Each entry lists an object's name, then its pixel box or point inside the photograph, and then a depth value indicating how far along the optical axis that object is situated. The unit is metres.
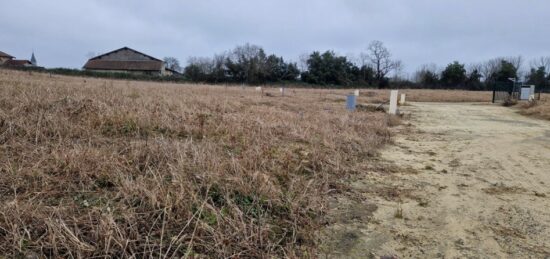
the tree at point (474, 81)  51.57
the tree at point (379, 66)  65.25
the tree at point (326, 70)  55.56
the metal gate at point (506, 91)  23.44
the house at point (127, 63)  56.84
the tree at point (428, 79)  54.66
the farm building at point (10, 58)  62.28
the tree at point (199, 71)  50.18
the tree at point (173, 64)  74.19
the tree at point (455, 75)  53.78
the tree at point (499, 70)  51.94
